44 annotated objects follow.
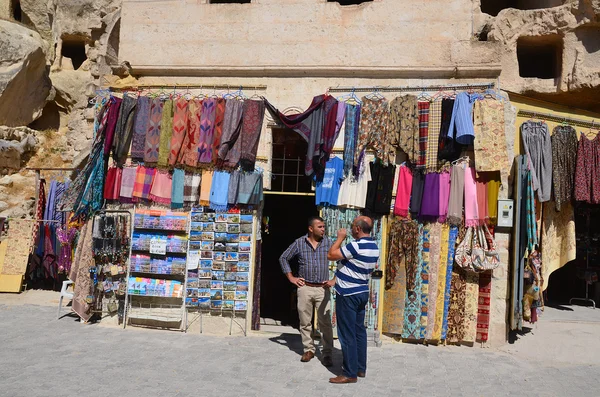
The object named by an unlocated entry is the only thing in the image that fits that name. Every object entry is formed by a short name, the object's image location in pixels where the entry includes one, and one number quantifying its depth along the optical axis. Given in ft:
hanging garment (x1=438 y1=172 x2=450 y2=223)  22.68
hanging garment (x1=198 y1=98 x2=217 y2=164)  24.52
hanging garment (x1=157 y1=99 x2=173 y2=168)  24.95
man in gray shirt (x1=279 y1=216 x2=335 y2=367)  19.65
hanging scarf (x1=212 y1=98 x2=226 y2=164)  24.53
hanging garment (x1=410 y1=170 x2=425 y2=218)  23.06
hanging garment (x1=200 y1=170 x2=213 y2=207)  24.56
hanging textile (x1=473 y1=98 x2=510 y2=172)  22.35
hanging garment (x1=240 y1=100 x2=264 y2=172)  24.32
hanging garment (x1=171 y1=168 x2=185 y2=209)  24.89
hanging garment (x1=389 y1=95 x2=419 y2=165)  23.13
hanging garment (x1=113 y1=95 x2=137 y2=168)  25.38
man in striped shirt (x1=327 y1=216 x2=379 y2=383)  16.90
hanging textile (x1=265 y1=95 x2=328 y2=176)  23.53
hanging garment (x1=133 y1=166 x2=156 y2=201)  25.30
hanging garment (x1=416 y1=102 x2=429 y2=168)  23.17
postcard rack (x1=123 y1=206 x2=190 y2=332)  24.53
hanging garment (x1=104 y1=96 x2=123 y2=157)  25.57
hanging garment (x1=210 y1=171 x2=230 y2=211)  24.38
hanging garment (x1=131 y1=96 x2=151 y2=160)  25.30
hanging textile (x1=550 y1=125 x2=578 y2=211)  25.84
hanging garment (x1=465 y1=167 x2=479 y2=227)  22.47
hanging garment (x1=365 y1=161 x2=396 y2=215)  23.17
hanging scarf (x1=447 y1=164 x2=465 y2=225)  22.49
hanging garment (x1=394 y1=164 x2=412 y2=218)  23.17
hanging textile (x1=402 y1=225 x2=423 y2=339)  22.75
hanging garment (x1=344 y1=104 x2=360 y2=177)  23.44
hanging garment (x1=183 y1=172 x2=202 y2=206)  24.86
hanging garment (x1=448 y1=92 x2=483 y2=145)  22.11
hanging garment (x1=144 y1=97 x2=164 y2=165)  25.13
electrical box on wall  22.49
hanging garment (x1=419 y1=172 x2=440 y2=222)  22.62
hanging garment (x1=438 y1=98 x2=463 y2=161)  22.80
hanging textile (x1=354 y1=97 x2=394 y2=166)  23.41
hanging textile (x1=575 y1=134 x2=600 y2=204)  26.03
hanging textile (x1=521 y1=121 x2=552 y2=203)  24.89
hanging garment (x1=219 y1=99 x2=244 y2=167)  24.26
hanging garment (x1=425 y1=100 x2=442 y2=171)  23.00
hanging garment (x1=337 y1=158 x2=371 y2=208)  23.40
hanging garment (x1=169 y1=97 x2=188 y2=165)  24.80
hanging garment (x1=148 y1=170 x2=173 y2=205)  25.12
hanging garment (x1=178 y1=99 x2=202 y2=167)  24.71
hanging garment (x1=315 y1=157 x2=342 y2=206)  23.48
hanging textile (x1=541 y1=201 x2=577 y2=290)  26.73
